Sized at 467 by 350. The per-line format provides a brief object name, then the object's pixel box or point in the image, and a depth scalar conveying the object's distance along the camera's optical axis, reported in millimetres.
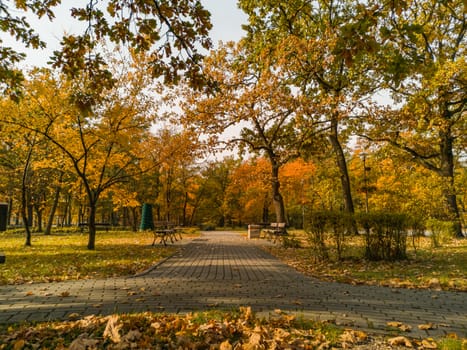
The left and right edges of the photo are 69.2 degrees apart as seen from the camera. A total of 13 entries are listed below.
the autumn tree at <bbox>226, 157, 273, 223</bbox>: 20953
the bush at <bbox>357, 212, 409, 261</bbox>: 9125
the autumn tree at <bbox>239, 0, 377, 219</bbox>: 14914
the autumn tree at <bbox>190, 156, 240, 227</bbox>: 48406
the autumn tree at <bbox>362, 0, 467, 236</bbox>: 16344
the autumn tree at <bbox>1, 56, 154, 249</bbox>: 12914
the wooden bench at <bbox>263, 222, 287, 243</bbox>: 16672
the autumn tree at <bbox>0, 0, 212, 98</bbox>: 4289
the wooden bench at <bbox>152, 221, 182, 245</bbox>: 14859
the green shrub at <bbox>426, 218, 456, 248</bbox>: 12942
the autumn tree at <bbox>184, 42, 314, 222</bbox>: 16344
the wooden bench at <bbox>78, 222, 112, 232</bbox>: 25656
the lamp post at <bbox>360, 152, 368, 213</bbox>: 29844
